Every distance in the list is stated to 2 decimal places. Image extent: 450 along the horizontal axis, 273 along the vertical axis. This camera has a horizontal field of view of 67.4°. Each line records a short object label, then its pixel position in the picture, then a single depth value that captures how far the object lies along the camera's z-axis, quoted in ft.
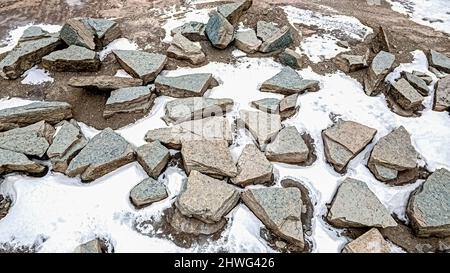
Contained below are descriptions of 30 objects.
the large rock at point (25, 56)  14.84
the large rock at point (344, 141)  12.21
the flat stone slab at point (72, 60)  14.85
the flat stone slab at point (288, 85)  14.40
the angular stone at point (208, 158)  11.57
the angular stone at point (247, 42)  16.29
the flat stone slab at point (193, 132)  12.46
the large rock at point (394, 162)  11.82
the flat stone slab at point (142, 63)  14.60
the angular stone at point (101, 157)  11.47
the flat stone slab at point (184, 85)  14.05
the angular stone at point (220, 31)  16.21
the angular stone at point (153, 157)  11.53
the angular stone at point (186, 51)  15.72
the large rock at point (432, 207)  10.32
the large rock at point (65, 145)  11.65
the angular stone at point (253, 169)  11.50
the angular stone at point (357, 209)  10.55
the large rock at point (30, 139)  11.82
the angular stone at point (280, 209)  10.25
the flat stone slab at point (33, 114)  12.68
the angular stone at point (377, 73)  14.57
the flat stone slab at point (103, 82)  13.88
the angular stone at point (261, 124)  12.72
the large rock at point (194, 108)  13.30
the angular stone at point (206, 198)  10.46
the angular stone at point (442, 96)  13.98
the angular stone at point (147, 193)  10.93
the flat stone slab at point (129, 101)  13.37
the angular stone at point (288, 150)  12.12
